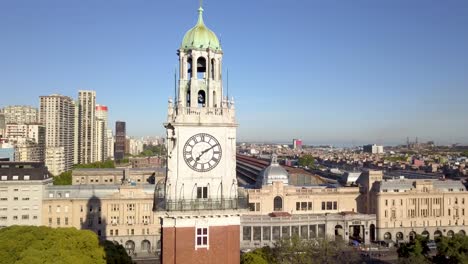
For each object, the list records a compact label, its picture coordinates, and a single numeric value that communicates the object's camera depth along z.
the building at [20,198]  93.44
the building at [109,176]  134.25
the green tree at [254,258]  53.53
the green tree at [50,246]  46.31
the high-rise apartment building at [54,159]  191.25
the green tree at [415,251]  65.31
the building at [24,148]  181.93
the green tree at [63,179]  139.50
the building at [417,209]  103.62
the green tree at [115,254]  54.97
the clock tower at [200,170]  30.98
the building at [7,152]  148.00
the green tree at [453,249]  61.87
